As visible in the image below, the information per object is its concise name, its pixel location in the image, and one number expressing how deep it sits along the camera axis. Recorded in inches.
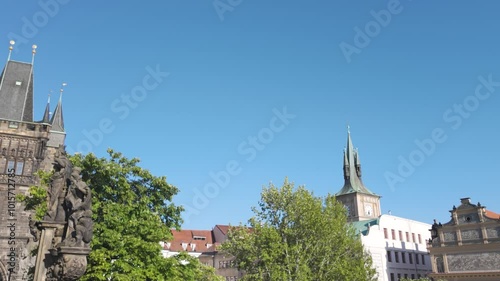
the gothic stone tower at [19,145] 1546.5
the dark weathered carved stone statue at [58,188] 462.0
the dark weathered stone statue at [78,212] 421.4
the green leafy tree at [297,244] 1284.4
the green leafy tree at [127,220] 822.5
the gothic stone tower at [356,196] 3196.4
